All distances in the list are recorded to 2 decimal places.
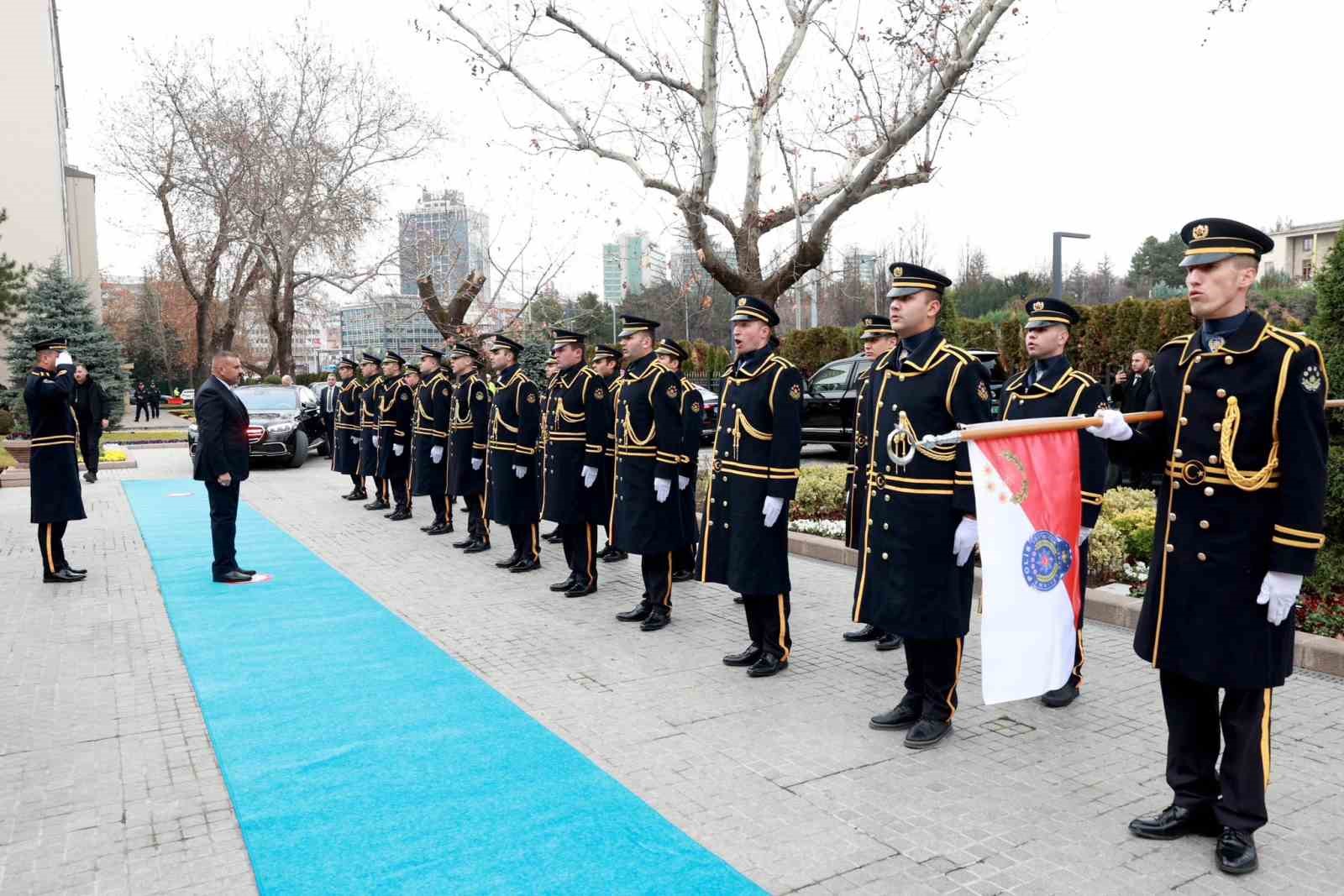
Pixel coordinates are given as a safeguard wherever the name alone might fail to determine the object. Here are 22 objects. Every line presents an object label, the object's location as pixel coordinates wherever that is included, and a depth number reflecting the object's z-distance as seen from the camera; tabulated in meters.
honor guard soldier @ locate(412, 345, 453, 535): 10.91
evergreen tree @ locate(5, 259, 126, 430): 28.00
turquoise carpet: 3.58
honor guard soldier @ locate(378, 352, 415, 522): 12.12
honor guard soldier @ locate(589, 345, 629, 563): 8.30
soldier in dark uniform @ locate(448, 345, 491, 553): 10.16
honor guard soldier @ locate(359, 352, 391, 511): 12.91
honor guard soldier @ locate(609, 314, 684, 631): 6.84
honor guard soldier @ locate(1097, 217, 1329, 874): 3.29
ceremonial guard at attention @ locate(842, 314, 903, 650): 6.41
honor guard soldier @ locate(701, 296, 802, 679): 5.62
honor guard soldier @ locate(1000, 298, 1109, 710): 5.14
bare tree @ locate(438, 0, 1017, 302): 9.24
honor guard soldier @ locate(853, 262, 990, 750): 4.52
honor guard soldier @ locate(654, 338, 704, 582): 7.15
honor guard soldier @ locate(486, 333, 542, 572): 8.88
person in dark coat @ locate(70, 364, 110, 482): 12.28
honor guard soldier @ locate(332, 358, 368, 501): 14.10
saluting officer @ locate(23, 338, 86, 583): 8.26
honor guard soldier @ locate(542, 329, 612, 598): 7.99
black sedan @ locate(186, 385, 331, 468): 18.20
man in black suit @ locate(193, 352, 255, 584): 8.27
